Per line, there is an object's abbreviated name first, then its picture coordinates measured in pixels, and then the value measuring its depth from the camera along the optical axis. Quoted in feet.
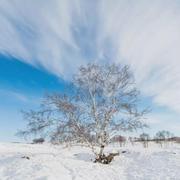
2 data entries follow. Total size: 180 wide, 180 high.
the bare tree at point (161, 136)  180.54
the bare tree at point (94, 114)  32.53
